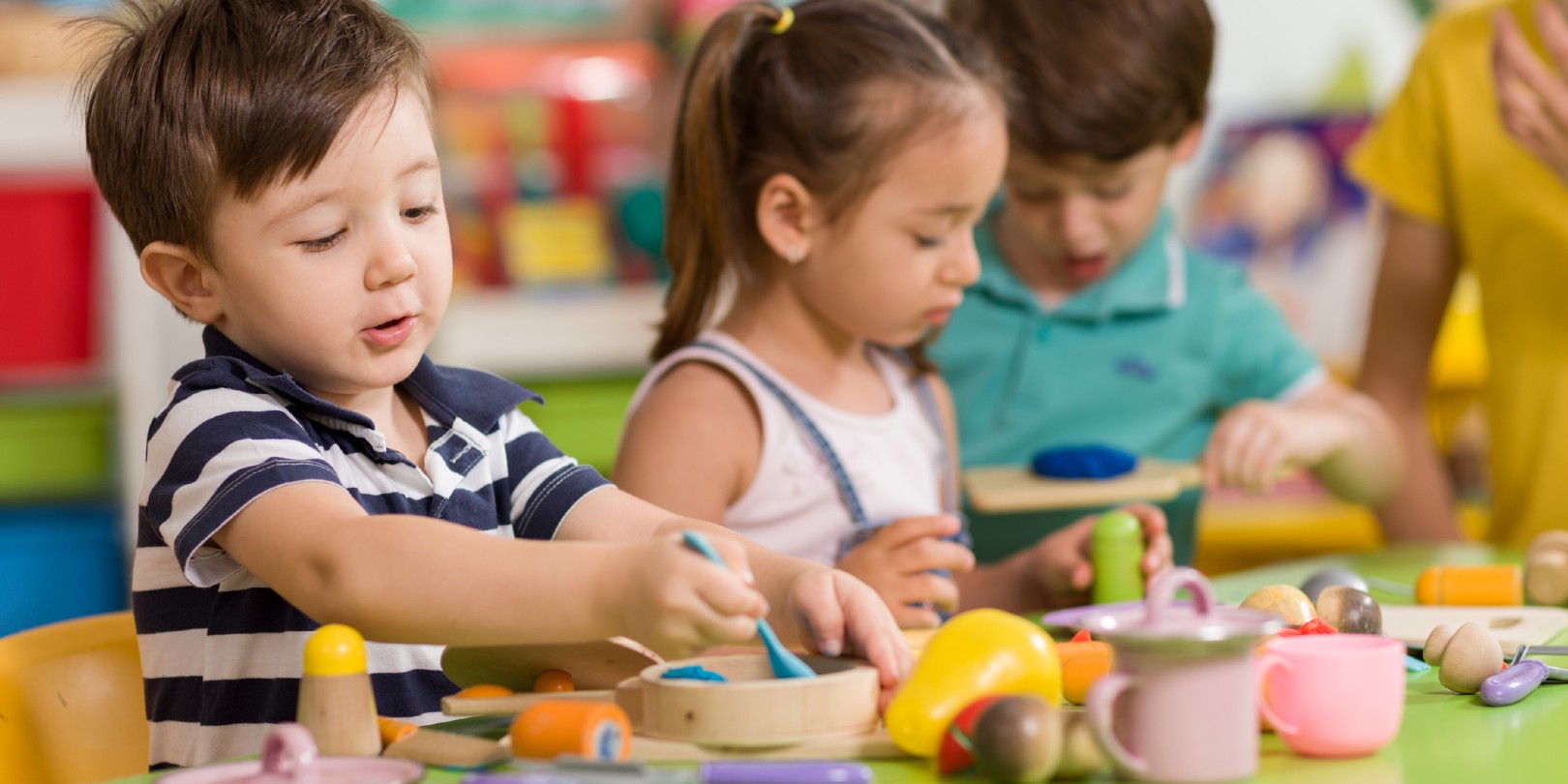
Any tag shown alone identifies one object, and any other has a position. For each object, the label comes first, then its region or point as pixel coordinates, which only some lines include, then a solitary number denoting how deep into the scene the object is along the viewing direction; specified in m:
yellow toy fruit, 1.53
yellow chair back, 1.76
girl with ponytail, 2.03
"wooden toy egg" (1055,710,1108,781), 1.49
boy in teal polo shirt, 2.23
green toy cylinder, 1.95
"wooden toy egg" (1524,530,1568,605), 1.89
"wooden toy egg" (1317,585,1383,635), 1.71
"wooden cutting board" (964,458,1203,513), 2.04
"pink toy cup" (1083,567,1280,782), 1.48
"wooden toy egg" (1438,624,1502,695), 1.64
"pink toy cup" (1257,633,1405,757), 1.53
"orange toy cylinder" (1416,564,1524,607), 1.88
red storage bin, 3.84
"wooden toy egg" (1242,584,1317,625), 1.70
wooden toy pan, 1.54
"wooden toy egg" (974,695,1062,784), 1.49
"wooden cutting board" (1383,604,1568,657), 1.77
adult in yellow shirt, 2.47
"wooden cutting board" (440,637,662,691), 1.60
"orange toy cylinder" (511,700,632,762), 1.52
